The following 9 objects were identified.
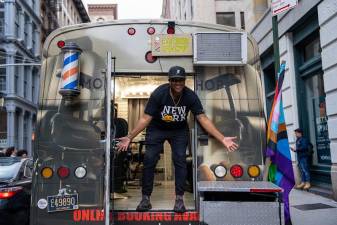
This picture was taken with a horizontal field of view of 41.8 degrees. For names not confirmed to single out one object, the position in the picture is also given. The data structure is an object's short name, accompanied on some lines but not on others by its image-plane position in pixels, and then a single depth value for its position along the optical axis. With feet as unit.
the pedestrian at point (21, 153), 51.31
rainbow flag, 19.52
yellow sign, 17.24
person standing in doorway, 16.74
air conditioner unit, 16.90
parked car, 23.91
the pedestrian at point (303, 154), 39.93
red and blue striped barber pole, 16.20
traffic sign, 23.45
